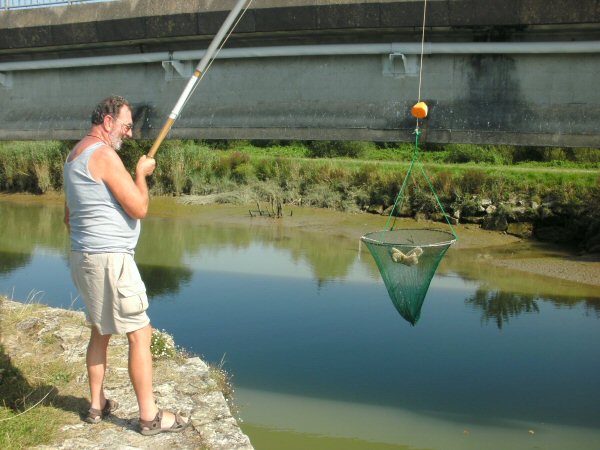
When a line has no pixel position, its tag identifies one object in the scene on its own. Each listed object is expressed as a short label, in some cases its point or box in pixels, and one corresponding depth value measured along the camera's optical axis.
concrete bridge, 8.48
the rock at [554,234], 19.52
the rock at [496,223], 20.55
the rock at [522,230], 20.27
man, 4.42
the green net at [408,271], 8.25
